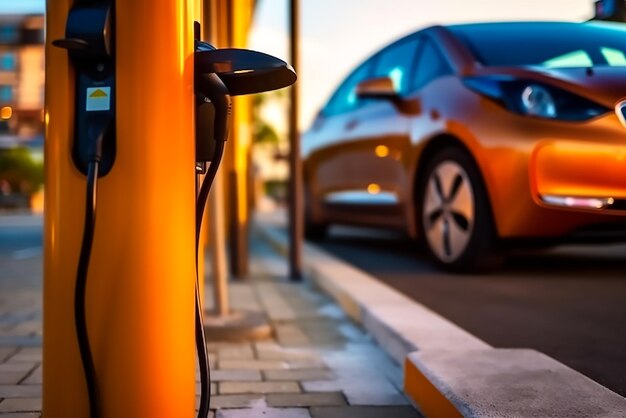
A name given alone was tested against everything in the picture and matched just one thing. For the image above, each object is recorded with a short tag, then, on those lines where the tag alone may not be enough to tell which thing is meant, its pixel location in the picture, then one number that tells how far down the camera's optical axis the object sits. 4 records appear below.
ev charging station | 1.70
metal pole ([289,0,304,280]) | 5.32
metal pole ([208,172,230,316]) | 3.63
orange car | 3.81
